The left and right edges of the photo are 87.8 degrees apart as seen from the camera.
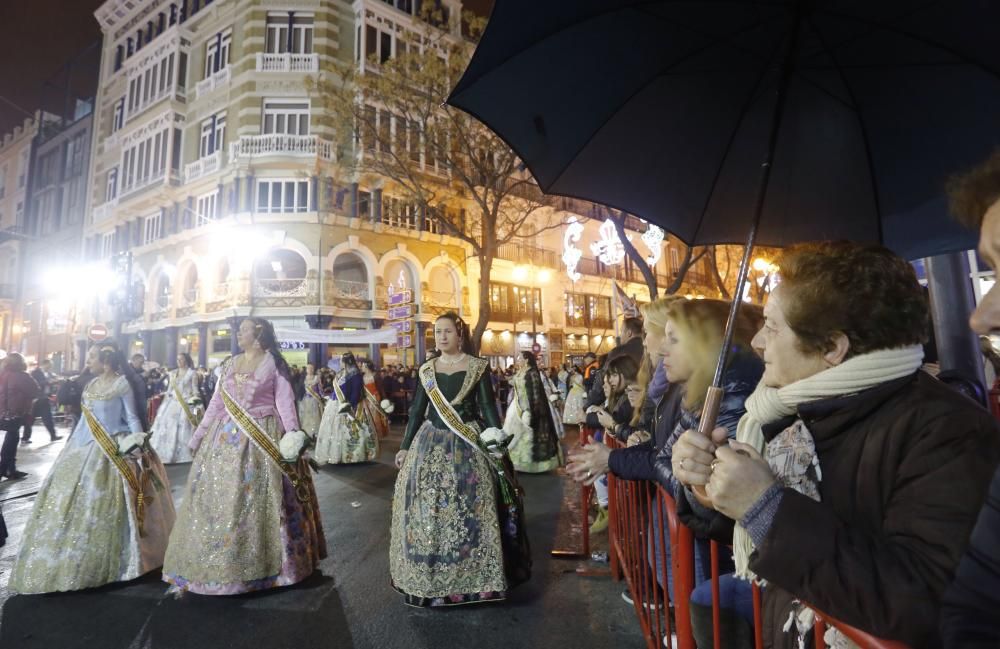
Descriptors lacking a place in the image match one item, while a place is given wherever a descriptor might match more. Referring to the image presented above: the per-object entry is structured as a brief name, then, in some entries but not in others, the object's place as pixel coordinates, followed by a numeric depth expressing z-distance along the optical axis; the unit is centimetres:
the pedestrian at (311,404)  1182
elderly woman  99
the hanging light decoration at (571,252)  1937
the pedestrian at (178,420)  988
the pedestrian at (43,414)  1253
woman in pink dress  394
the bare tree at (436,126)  1354
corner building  2227
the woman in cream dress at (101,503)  409
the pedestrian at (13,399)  904
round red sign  1748
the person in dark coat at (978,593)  72
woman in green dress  364
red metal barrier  143
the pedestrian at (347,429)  966
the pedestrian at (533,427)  873
